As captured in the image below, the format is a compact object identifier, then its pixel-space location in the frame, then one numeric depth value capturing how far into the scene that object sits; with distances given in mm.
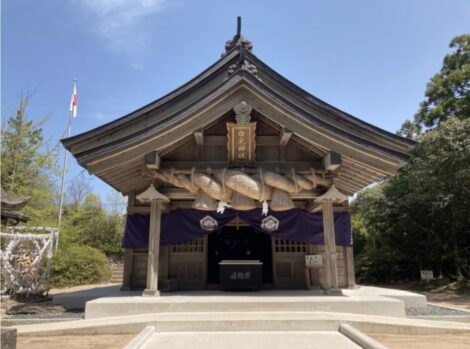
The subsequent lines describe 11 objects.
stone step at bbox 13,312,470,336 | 5094
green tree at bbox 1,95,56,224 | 16062
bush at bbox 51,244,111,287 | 14656
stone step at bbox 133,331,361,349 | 4293
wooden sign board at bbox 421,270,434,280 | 15934
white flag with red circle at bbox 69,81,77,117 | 23203
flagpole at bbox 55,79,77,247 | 19034
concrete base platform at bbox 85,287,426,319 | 5914
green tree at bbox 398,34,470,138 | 20484
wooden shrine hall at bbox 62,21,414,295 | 6867
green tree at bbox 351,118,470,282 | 14961
